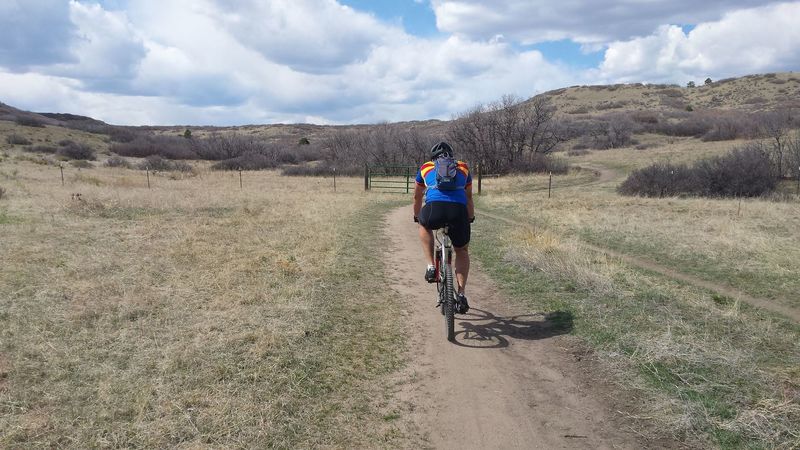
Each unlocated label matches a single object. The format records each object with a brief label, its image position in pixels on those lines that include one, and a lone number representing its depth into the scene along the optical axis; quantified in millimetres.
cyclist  5430
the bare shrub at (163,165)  39175
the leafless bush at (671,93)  93544
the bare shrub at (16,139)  46625
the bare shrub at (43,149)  44000
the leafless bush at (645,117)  64225
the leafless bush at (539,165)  35688
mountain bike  5445
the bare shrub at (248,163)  46031
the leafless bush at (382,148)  44969
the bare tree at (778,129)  26000
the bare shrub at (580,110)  87688
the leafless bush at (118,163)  39312
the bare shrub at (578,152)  50062
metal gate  26702
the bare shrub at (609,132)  54188
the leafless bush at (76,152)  42531
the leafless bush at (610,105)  89175
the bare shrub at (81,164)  35862
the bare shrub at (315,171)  40622
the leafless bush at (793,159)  25494
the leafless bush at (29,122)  60625
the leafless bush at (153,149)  51812
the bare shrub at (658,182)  23250
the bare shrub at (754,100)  73662
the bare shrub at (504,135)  37812
